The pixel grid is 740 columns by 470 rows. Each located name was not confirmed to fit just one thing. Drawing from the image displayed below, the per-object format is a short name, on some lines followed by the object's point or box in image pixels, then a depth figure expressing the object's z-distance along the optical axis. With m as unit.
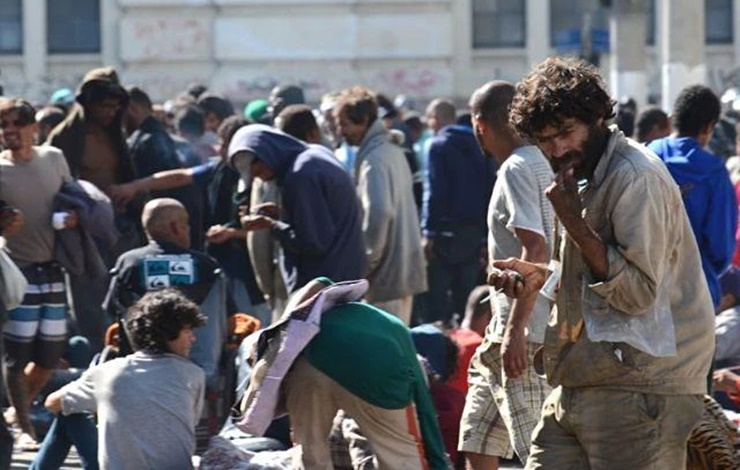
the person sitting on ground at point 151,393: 14.75
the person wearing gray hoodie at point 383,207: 19.23
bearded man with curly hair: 10.38
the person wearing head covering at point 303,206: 17.37
